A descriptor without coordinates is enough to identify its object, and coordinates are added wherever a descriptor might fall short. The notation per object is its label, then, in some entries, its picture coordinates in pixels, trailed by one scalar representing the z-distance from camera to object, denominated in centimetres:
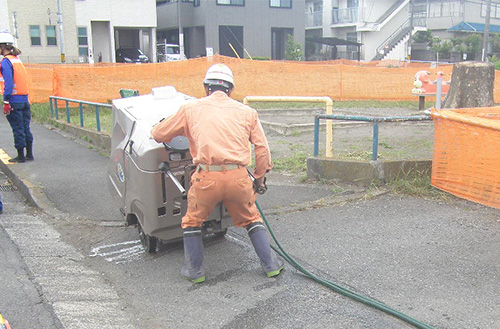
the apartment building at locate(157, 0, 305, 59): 3697
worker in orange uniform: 367
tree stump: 805
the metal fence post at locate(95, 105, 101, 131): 930
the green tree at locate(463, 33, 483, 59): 4134
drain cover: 697
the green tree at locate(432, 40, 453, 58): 4044
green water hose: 325
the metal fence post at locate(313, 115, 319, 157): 646
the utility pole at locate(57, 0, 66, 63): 2594
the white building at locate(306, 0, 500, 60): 4266
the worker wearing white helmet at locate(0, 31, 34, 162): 751
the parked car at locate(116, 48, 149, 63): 3303
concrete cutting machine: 397
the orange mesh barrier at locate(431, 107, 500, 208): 530
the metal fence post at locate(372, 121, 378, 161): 602
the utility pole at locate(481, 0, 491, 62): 3206
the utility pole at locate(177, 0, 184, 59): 3111
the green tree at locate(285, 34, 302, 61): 3894
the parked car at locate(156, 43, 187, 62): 3391
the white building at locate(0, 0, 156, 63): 3117
